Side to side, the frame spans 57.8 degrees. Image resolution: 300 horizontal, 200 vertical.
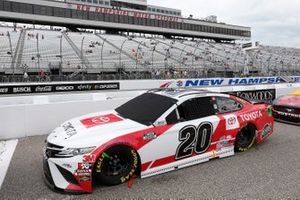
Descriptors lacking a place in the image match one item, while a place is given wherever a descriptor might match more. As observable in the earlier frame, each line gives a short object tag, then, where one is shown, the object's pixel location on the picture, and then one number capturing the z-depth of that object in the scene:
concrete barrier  6.71
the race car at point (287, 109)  7.30
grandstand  24.89
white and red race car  3.78
